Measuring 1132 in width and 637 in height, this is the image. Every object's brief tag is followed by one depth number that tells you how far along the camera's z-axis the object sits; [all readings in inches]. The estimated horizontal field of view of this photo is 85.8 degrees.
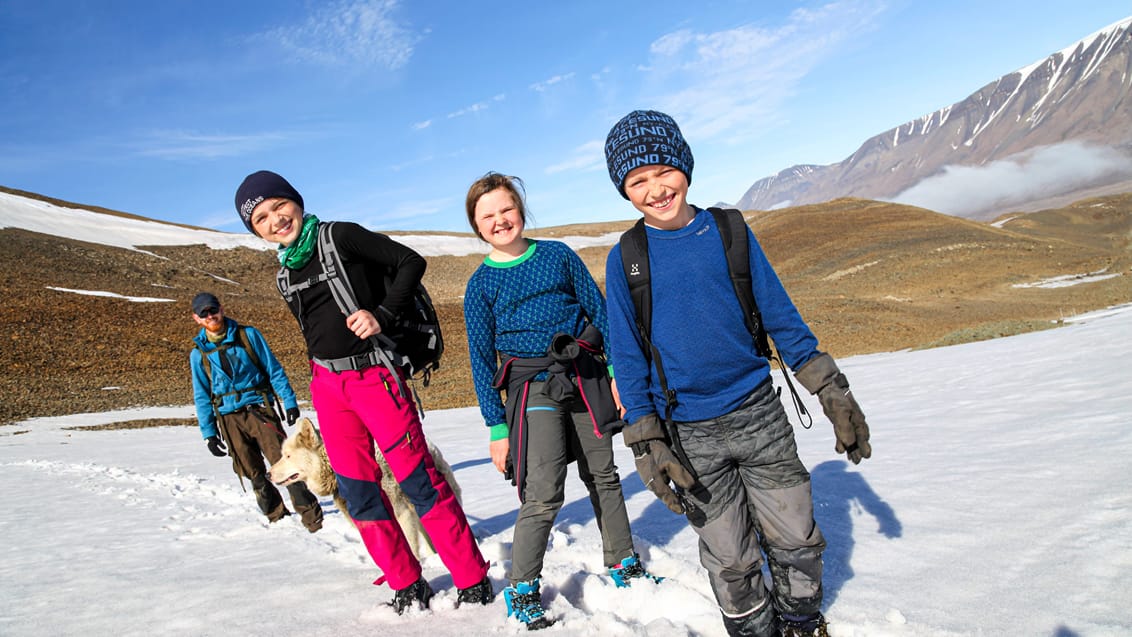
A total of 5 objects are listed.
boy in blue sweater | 98.7
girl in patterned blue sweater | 121.4
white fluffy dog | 174.4
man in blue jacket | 221.0
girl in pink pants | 124.4
